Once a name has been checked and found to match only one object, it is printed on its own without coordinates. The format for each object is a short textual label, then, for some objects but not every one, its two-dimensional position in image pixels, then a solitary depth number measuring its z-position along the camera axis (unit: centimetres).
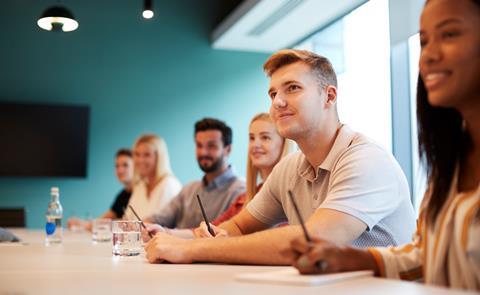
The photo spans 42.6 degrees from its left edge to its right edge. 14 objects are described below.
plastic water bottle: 297
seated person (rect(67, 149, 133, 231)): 574
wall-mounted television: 615
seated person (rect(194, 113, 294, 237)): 322
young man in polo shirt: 173
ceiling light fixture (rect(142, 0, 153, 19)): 346
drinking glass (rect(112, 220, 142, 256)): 218
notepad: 123
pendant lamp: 426
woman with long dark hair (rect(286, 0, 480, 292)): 126
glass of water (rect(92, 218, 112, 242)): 312
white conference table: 117
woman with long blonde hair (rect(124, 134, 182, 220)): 484
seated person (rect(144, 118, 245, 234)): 394
